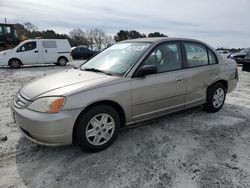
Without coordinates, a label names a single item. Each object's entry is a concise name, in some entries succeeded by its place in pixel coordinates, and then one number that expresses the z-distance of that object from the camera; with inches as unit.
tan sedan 96.7
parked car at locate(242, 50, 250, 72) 348.1
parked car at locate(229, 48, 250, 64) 526.4
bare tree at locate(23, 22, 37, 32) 1606.5
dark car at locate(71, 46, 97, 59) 725.4
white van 425.6
